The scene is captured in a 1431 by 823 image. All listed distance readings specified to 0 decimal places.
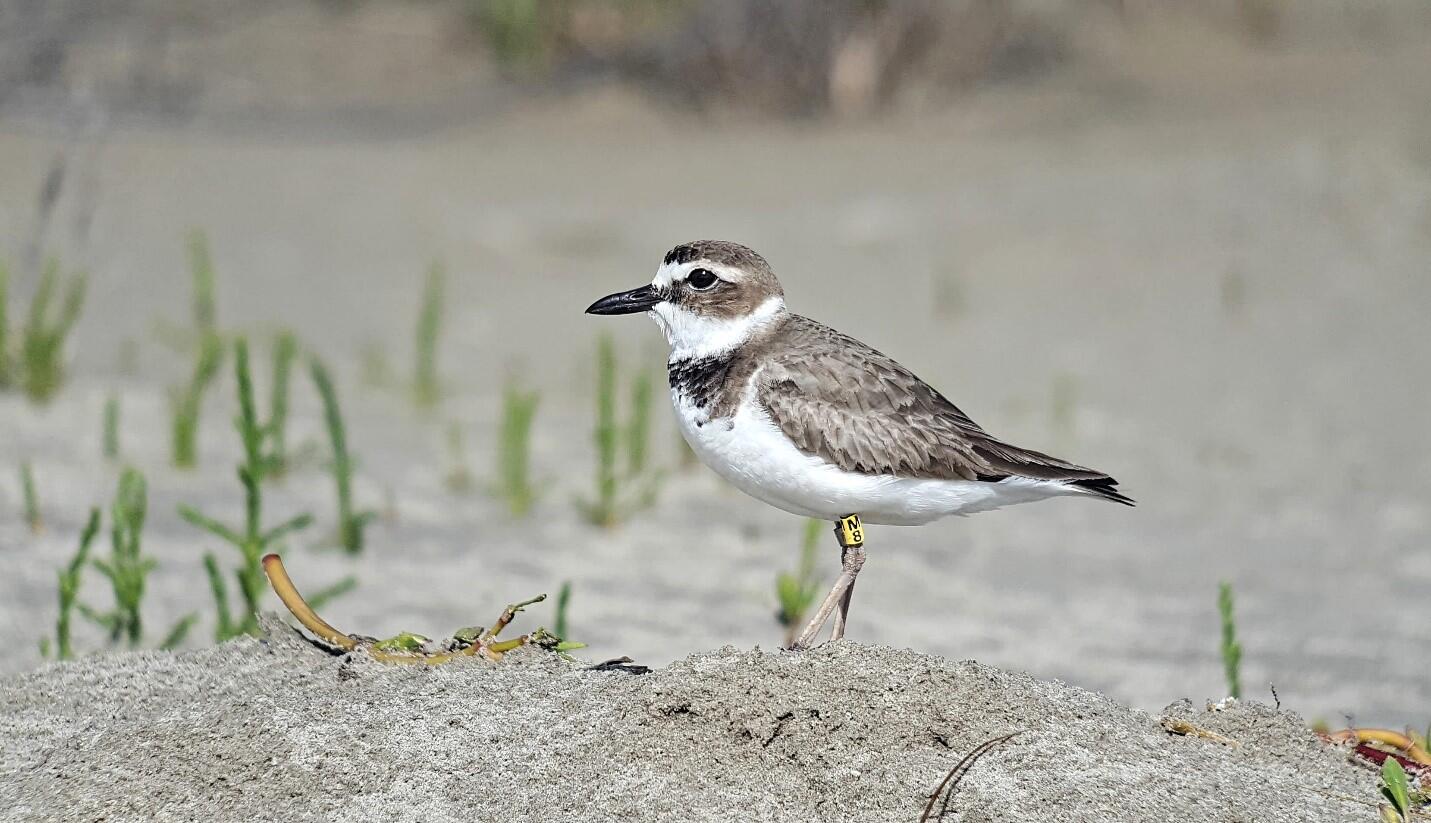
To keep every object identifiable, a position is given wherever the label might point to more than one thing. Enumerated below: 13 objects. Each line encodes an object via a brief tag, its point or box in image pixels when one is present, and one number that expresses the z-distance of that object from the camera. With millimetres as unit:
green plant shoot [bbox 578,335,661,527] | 11297
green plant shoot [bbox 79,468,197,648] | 8523
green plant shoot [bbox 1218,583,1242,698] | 7805
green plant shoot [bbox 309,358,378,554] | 10594
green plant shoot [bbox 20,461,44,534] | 10375
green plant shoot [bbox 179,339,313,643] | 8469
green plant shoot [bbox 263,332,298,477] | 11391
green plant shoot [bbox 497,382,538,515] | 11469
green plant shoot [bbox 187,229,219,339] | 14109
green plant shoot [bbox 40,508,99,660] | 8031
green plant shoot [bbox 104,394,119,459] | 11891
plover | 7215
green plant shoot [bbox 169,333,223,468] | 11680
